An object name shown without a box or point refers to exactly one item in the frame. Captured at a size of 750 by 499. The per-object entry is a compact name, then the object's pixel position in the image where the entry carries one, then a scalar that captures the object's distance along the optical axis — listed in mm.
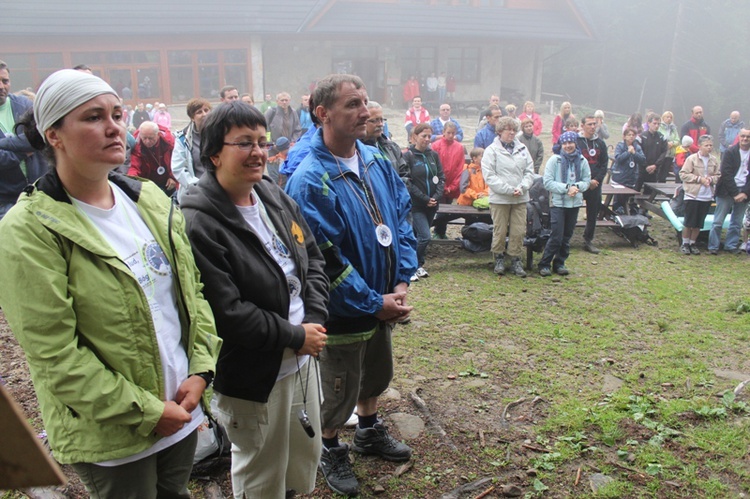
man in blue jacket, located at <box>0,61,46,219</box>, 4840
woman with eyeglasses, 2377
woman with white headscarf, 1800
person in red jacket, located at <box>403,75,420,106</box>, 28703
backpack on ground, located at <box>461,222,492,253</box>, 8305
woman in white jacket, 7441
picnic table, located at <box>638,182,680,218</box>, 10230
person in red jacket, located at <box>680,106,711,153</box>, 14438
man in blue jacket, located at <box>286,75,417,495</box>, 3027
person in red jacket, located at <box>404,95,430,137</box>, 14914
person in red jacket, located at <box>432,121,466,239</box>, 8688
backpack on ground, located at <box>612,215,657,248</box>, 9219
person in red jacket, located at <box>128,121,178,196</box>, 6688
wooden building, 25016
